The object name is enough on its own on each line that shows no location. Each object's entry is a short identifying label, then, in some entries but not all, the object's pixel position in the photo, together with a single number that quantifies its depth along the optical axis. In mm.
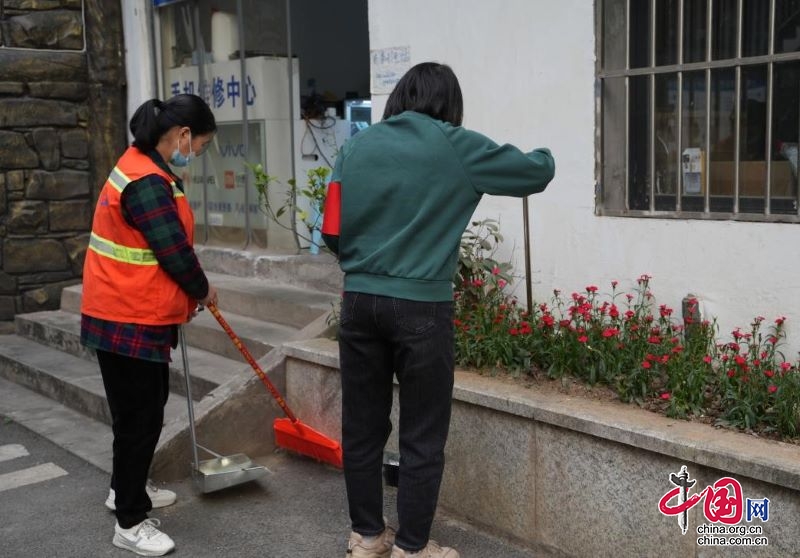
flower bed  3582
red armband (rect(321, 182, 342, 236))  3369
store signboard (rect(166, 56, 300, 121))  7797
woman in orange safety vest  3736
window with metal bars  4254
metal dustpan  4324
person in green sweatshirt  3219
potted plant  5391
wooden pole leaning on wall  4457
